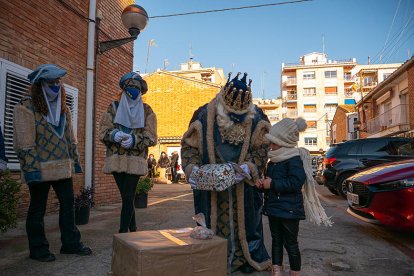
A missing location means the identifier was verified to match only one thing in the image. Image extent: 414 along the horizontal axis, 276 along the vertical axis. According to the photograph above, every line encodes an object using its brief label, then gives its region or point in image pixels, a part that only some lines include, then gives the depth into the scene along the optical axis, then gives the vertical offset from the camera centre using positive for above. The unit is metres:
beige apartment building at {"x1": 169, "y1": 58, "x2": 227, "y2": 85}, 70.88 +17.18
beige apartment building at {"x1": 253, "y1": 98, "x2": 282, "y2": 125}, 72.62 +10.81
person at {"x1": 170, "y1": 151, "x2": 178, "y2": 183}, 22.54 -0.42
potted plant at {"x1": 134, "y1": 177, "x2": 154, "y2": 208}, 8.30 -0.78
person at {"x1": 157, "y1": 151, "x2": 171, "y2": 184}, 23.00 -0.31
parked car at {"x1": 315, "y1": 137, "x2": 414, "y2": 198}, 10.36 +0.15
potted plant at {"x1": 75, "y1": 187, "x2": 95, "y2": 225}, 6.10 -0.82
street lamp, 7.99 +3.08
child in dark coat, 3.20 -0.24
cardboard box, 2.21 -0.61
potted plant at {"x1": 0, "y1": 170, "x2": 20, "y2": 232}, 4.36 -0.51
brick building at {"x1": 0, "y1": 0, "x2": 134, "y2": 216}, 5.93 +2.05
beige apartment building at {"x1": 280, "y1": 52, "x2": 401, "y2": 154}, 65.44 +13.18
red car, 4.78 -0.50
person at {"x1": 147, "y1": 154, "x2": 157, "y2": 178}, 21.42 -0.35
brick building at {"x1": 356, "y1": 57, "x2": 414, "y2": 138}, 23.36 +4.19
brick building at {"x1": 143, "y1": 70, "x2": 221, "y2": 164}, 32.22 +5.60
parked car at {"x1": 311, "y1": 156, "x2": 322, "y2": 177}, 27.79 -0.13
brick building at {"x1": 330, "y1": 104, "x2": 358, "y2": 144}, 38.49 +4.27
